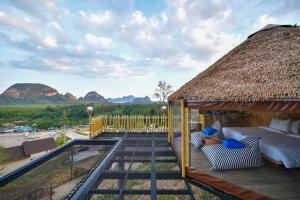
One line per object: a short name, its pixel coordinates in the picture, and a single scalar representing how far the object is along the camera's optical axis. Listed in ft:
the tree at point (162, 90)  66.36
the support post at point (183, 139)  9.44
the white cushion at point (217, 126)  15.95
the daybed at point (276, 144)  8.75
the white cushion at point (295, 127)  14.07
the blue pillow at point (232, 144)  9.18
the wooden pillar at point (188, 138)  9.25
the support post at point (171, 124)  16.59
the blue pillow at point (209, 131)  14.12
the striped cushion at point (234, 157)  8.71
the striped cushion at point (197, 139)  12.79
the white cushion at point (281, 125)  14.66
